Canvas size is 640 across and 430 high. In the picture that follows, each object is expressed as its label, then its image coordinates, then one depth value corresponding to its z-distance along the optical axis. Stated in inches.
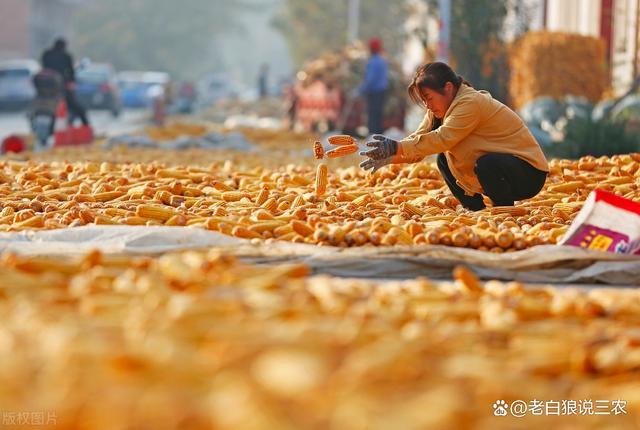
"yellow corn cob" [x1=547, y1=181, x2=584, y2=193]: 765.3
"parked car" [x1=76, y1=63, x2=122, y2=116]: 3255.4
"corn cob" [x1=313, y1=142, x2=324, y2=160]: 676.1
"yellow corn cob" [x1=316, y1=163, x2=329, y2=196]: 714.8
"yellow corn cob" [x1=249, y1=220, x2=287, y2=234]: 599.5
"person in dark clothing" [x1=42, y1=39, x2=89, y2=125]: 1754.4
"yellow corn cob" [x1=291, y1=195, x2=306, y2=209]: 694.9
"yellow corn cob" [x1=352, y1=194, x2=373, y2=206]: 701.2
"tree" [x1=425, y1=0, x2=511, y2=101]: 1727.4
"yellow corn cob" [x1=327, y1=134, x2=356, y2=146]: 655.1
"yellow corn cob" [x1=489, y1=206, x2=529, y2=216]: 665.6
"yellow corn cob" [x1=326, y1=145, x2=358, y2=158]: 648.4
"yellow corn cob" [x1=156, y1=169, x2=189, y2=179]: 831.7
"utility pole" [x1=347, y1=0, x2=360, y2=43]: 3264.3
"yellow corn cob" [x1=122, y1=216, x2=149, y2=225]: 628.1
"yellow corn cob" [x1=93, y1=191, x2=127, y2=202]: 735.1
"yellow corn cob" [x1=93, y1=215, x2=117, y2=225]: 621.8
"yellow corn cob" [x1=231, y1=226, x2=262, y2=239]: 584.1
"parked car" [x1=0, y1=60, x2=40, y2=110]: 3211.1
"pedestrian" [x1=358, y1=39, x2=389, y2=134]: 1753.2
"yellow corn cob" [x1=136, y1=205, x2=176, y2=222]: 649.0
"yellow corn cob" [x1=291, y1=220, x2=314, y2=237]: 587.5
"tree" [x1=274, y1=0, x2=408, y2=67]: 3944.4
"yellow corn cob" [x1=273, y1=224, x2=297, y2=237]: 598.2
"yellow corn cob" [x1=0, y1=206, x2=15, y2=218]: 669.1
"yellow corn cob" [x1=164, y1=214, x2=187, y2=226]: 616.1
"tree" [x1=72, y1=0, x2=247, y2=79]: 6560.0
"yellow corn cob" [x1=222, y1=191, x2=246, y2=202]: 735.7
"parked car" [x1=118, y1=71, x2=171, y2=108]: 4276.6
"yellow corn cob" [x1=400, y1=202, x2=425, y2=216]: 670.5
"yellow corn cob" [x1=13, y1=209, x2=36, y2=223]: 644.1
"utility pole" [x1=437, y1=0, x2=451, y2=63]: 1485.0
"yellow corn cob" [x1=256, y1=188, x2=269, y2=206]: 706.3
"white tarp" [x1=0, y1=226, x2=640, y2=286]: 523.2
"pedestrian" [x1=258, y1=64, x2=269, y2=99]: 4460.6
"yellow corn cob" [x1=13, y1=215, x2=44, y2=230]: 615.4
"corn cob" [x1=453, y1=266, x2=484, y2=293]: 438.6
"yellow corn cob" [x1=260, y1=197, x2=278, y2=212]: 676.1
